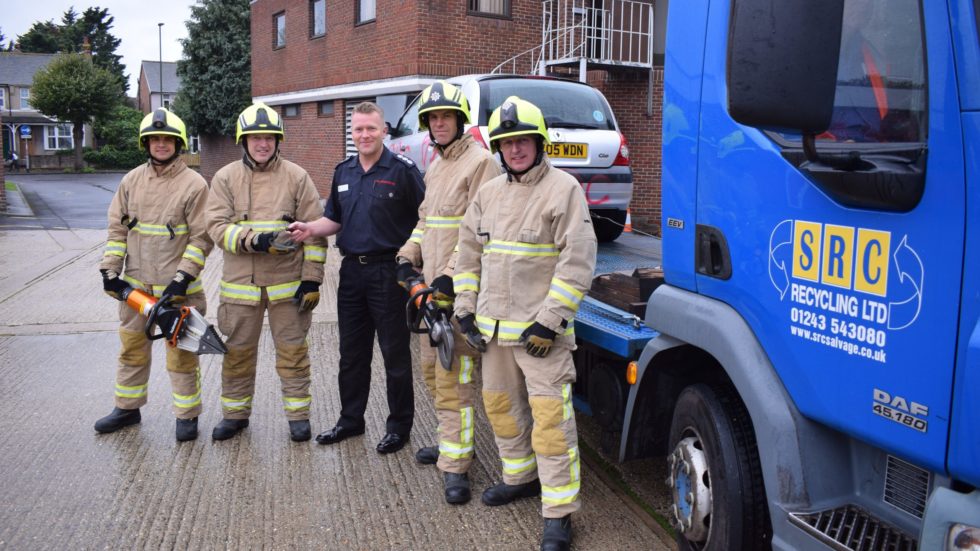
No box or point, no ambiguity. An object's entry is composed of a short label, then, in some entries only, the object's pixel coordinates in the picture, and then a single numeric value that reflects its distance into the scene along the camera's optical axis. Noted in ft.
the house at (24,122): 196.24
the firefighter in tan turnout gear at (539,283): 11.71
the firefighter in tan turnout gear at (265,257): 16.07
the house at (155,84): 228.63
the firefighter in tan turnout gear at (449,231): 14.20
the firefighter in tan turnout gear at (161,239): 16.61
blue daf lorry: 6.68
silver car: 25.48
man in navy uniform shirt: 15.85
